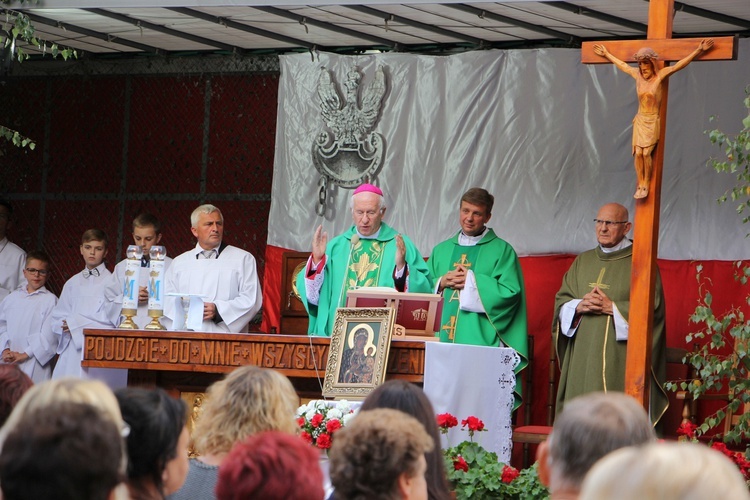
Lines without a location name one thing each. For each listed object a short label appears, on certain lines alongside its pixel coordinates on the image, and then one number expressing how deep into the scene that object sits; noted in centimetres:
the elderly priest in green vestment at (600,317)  1534
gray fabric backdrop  1619
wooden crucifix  1221
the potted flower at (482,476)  1063
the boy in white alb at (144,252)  1736
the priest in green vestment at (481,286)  1589
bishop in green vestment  1498
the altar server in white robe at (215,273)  1623
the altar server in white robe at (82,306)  1764
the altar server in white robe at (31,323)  1797
